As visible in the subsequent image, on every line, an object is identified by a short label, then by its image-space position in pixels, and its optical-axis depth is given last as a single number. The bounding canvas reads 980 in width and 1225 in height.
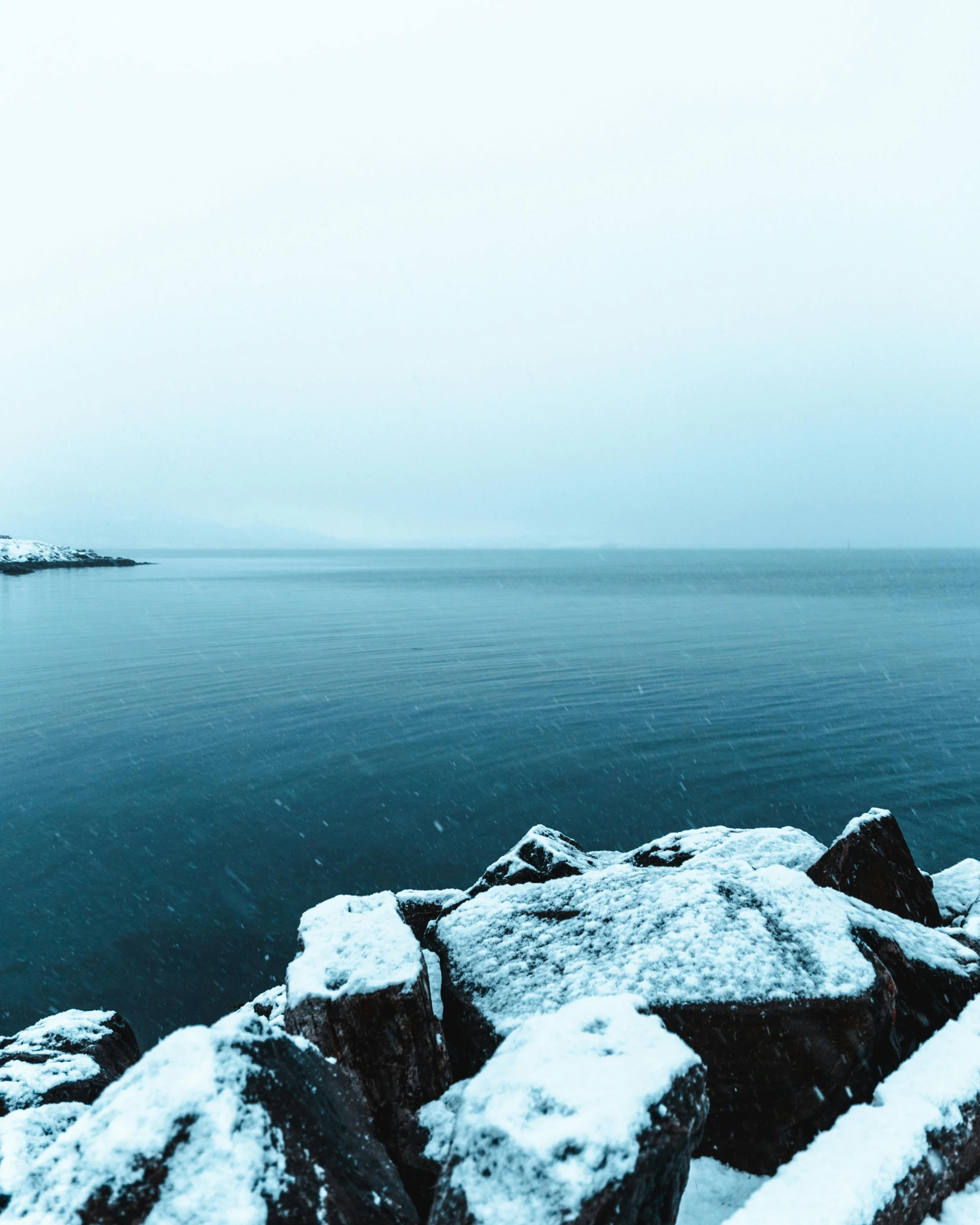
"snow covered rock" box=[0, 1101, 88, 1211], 3.98
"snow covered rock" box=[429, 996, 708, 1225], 2.85
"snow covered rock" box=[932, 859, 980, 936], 7.86
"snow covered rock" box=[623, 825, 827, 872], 8.66
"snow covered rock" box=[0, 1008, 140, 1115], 5.41
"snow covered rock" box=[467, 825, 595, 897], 9.16
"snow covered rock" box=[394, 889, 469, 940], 7.67
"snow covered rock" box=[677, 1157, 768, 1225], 4.04
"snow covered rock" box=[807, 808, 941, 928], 7.17
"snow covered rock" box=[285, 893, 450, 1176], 4.45
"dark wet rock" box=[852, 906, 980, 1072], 5.40
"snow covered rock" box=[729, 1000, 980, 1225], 3.66
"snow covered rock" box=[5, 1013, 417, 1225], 2.73
